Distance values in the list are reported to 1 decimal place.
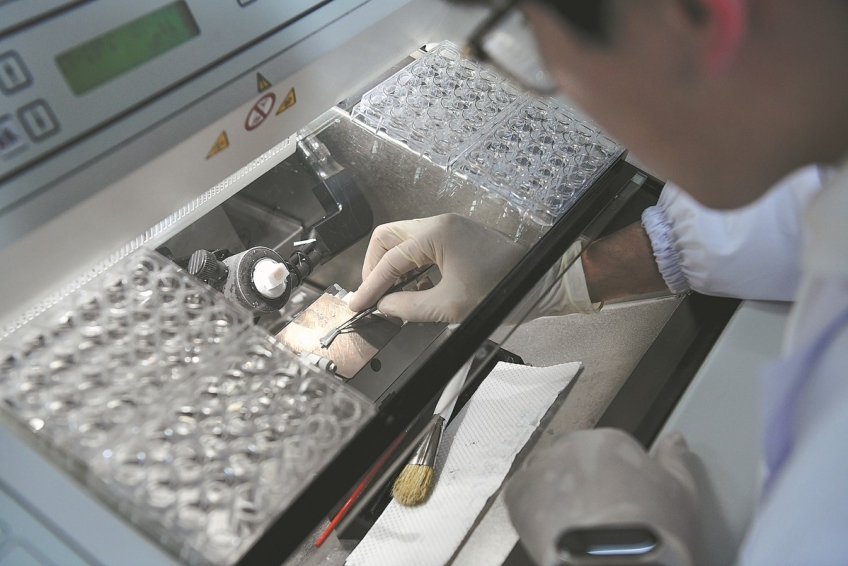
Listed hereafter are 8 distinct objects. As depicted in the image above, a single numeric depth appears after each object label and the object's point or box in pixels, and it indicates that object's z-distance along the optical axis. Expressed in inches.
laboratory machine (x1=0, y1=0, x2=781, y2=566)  18.5
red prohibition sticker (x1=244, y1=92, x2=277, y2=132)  20.4
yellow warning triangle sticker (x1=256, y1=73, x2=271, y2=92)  20.1
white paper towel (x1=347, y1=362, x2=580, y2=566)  23.4
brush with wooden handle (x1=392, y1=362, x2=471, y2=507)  24.0
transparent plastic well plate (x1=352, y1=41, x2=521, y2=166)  26.3
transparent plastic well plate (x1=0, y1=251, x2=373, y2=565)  19.7
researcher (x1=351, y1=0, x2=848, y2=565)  17.3
